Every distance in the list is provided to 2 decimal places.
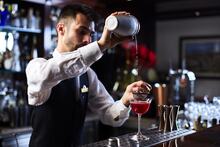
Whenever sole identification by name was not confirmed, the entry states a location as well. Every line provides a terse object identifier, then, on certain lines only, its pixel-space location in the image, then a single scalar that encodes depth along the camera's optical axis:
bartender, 1.41
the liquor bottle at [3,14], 3.32
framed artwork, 6.48
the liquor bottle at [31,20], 3.69
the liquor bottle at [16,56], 3.61
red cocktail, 1.61
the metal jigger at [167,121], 1.81
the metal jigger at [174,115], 1.82
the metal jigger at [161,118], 1.83
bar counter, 1.46
